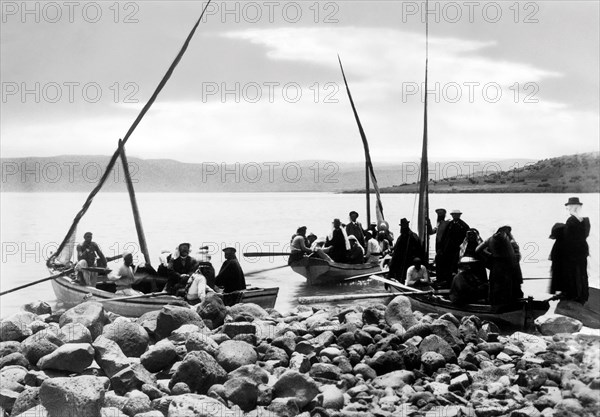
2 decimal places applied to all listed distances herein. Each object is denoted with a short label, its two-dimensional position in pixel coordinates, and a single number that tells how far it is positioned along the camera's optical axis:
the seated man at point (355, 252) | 21.39
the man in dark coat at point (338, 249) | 21.16
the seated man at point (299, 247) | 21.34
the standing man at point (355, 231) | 22.70
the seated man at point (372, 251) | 22.36
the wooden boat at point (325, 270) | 20.97
